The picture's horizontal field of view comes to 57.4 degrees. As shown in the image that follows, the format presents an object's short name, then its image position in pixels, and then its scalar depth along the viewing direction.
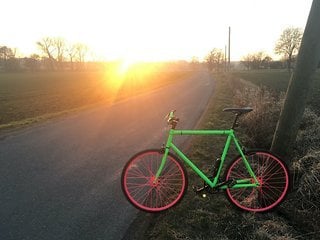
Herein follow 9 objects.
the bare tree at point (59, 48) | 141.95
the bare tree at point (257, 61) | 97.31
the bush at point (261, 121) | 7.76
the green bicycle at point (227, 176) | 3.77
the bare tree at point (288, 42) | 71.81
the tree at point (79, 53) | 156.00
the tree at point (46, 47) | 131.10
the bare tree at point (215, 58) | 91.35
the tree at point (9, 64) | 93.25
